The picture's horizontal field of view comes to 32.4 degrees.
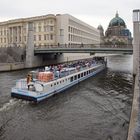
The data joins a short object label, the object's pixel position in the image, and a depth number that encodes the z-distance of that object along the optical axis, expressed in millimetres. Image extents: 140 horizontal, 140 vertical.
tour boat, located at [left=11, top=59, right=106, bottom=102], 27552
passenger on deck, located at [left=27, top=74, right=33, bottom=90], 29422
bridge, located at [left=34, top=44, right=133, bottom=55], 56781
